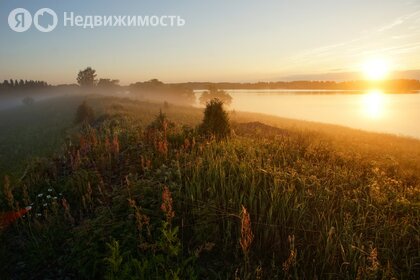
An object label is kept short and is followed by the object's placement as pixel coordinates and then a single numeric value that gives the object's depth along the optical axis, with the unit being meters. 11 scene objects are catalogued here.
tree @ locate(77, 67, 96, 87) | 164.38
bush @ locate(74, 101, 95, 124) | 34.16
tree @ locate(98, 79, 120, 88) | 189.20
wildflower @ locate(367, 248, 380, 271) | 3.64
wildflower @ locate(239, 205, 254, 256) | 3.53
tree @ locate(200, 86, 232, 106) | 107.75
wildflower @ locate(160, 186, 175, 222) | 4.47
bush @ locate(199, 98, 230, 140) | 11.96
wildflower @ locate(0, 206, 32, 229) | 6.47
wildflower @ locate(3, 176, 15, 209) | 6.18
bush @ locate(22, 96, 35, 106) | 104.31
